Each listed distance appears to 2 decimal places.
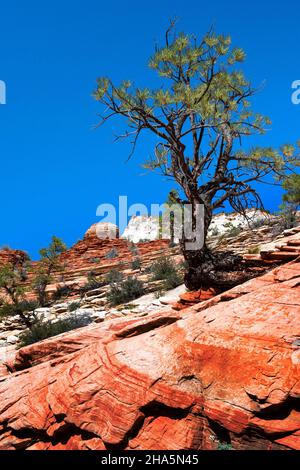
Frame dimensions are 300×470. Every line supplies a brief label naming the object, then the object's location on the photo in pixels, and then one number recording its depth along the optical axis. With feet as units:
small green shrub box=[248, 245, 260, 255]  43.09
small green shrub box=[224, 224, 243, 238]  71.95
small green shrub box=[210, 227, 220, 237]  92.68
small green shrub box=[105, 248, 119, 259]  91.86
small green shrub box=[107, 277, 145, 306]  45.44
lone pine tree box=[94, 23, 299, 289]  37.14
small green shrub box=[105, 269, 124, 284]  56.32
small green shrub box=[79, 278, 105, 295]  61.76
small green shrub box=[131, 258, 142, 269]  67.36
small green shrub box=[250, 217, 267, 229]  75.87
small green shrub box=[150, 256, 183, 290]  44.98
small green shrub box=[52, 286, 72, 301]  62.54
